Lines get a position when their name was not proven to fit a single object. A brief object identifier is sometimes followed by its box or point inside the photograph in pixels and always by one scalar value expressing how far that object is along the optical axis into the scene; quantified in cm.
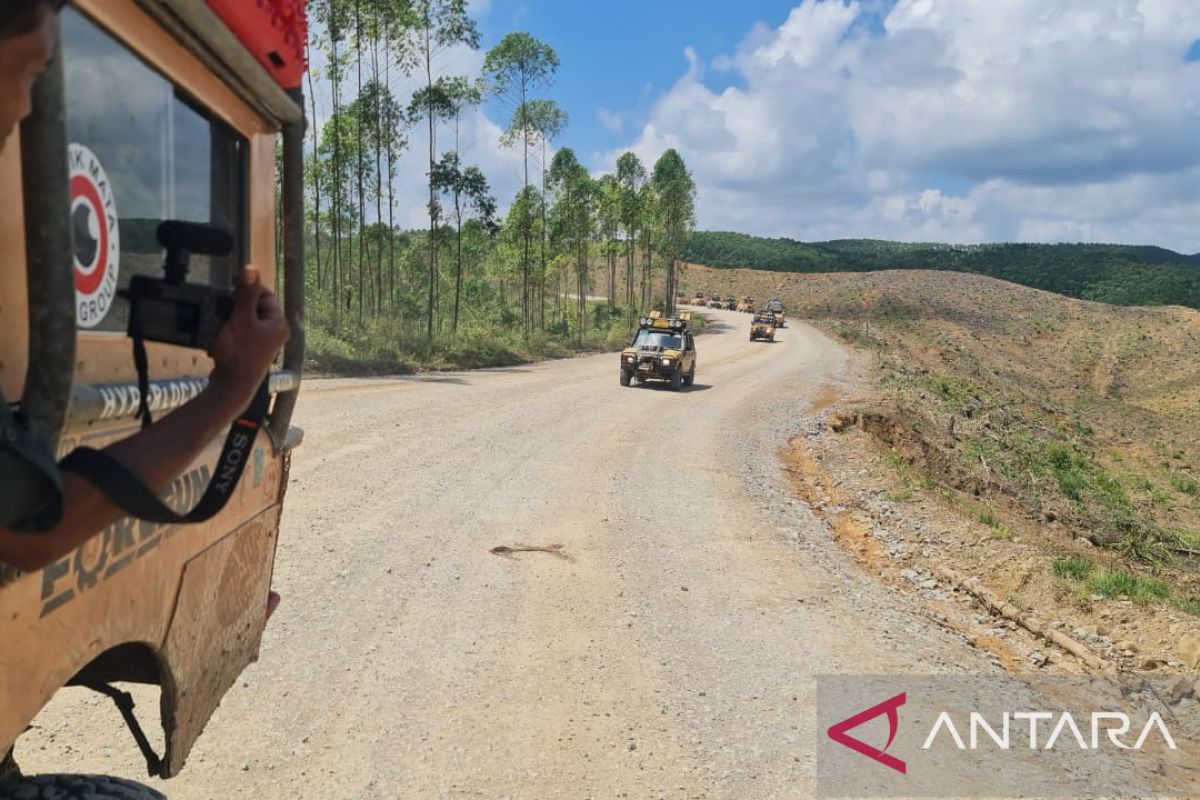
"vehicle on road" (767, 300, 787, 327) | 5534
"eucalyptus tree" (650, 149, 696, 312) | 5307
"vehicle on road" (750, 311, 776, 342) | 4406
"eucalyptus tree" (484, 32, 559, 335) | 2950
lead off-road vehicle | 2038
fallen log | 570
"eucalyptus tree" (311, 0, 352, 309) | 2459
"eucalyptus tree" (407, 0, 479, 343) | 2541
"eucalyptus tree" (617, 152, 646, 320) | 5053
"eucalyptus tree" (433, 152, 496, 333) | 2750
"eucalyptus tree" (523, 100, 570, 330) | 3222
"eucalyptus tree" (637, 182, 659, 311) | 5259
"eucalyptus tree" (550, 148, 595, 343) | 3912
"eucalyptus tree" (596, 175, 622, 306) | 4900
